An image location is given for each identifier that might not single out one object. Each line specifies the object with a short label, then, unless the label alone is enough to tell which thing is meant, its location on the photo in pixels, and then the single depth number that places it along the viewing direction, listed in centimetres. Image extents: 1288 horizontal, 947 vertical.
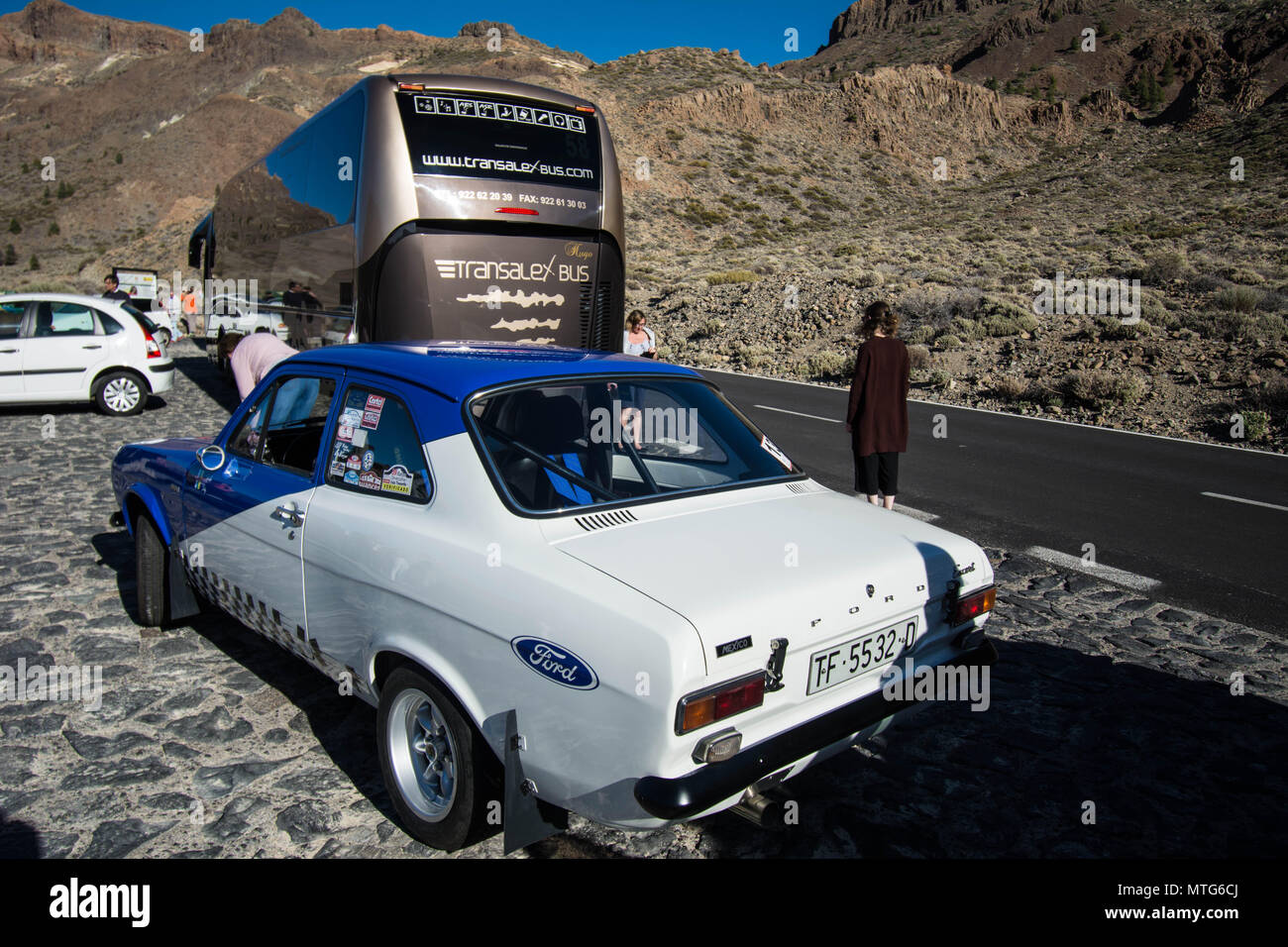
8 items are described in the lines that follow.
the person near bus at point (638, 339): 1195
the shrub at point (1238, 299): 2086
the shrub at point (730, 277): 3516
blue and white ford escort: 246
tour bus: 814
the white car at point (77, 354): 1228
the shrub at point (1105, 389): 1573
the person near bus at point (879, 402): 684
